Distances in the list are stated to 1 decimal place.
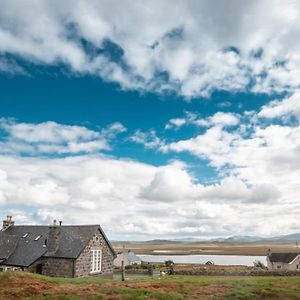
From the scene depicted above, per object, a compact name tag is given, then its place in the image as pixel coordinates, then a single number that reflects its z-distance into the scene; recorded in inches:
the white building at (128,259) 3300.0
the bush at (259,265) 3051.7
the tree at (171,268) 2299.0
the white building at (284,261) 3240.7
